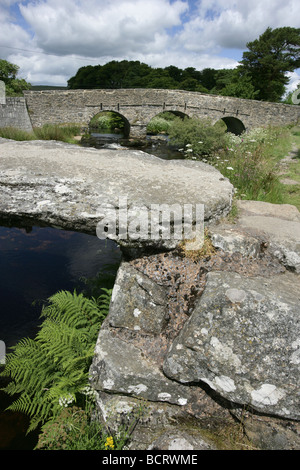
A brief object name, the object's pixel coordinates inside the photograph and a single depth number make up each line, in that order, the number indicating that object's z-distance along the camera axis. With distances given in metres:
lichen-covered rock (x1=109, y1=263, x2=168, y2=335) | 3.45
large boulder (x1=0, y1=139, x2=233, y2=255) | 3.71
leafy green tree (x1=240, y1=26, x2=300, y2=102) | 39.28
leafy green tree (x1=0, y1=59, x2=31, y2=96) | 31.86
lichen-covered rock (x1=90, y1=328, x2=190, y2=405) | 2.97
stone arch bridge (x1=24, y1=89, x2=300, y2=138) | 24.02
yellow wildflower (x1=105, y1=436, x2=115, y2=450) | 2.61
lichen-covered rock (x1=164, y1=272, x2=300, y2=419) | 2.63
